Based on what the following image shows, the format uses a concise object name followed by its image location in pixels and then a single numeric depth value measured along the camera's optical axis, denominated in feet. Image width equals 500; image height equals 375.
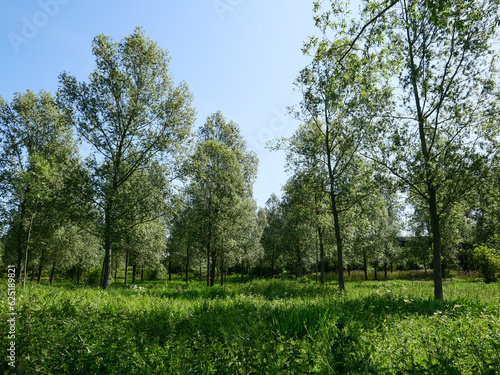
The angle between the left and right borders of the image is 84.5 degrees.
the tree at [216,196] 63.98
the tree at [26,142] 68.13
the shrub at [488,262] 77.95
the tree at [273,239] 121.02
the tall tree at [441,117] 30.73
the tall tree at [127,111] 52.28
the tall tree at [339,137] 44.70
